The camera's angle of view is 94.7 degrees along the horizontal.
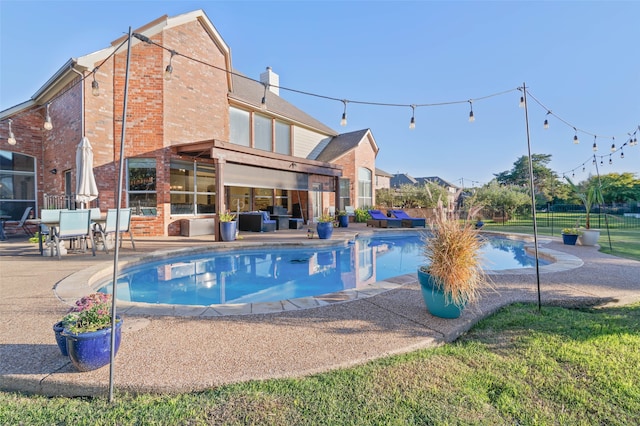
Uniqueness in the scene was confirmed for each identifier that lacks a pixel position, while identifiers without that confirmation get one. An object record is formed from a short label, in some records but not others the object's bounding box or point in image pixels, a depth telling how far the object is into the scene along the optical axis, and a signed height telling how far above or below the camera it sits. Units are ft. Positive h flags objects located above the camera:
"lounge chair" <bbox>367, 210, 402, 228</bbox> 54.13 -0.16
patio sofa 44.88 +0.22
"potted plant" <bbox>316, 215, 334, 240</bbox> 36.09 -0.78
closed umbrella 26.53 +4.92
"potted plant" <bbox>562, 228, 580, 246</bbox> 32.47 -2.25
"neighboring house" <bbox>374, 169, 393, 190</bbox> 107.47 +15.77
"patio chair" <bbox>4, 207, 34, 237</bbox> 36.73 +0.70
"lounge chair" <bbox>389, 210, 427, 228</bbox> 54.80 -0.27
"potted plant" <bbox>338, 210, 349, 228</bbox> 52.65 +0.44
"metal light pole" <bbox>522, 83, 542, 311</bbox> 12.39 +3.57
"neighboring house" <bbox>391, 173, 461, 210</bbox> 143.43 +20.24
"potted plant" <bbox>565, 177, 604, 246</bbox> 31.60 +1.77
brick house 33.96 +11.21
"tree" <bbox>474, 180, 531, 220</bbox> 72.38 +4.48
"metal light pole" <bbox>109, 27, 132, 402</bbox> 6.68 -1.79
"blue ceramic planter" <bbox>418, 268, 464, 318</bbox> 11.40 -3.27
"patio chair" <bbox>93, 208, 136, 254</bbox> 25.89 +0.07
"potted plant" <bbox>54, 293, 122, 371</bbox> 7.41 -2.67
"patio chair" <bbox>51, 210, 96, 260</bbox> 22.94 +0.09
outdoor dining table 23.39 +0.27
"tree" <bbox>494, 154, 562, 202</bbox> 110.32 +21.04
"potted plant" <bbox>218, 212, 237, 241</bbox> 32.94 -0.30
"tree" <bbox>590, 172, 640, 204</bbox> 114.73 +10.05
